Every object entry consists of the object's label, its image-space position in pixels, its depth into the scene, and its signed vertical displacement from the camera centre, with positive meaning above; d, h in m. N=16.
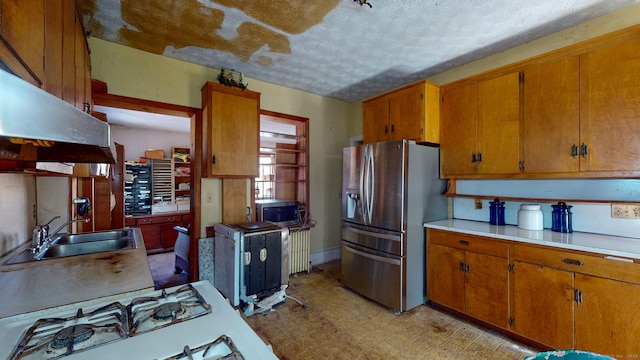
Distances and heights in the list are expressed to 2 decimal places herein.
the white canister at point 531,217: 2.27 -0.32
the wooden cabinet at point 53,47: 0.86 +0.49
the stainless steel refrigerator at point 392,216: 2.55 -0.37
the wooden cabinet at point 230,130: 2.74 +0.56
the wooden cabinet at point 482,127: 2.32 +0.51
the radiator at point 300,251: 3.55 -0.97
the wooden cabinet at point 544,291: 1.62 -0.84
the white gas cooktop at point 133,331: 0.79 -0.52
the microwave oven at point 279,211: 3.38 -0.42
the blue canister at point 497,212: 2.56 -0.32
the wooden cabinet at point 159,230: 4.79 -0.92
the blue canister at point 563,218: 2.17 -0.32
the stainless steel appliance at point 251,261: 2.55 -0.83
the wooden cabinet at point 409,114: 2.71 +0.73
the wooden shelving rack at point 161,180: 5.19 +0.03
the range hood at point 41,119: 0.40 +0.12
